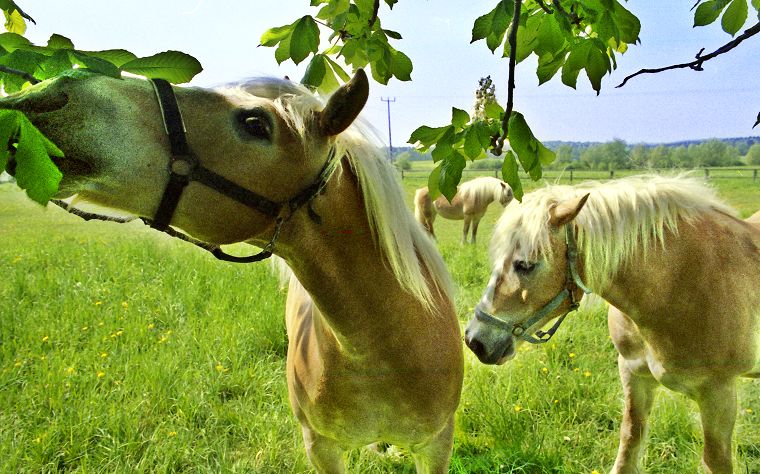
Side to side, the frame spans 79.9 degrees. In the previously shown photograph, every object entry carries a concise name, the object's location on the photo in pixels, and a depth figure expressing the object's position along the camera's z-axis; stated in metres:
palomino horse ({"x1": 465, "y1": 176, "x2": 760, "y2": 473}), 2.00
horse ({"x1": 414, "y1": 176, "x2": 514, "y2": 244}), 9.90
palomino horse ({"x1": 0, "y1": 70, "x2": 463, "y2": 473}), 0.91
